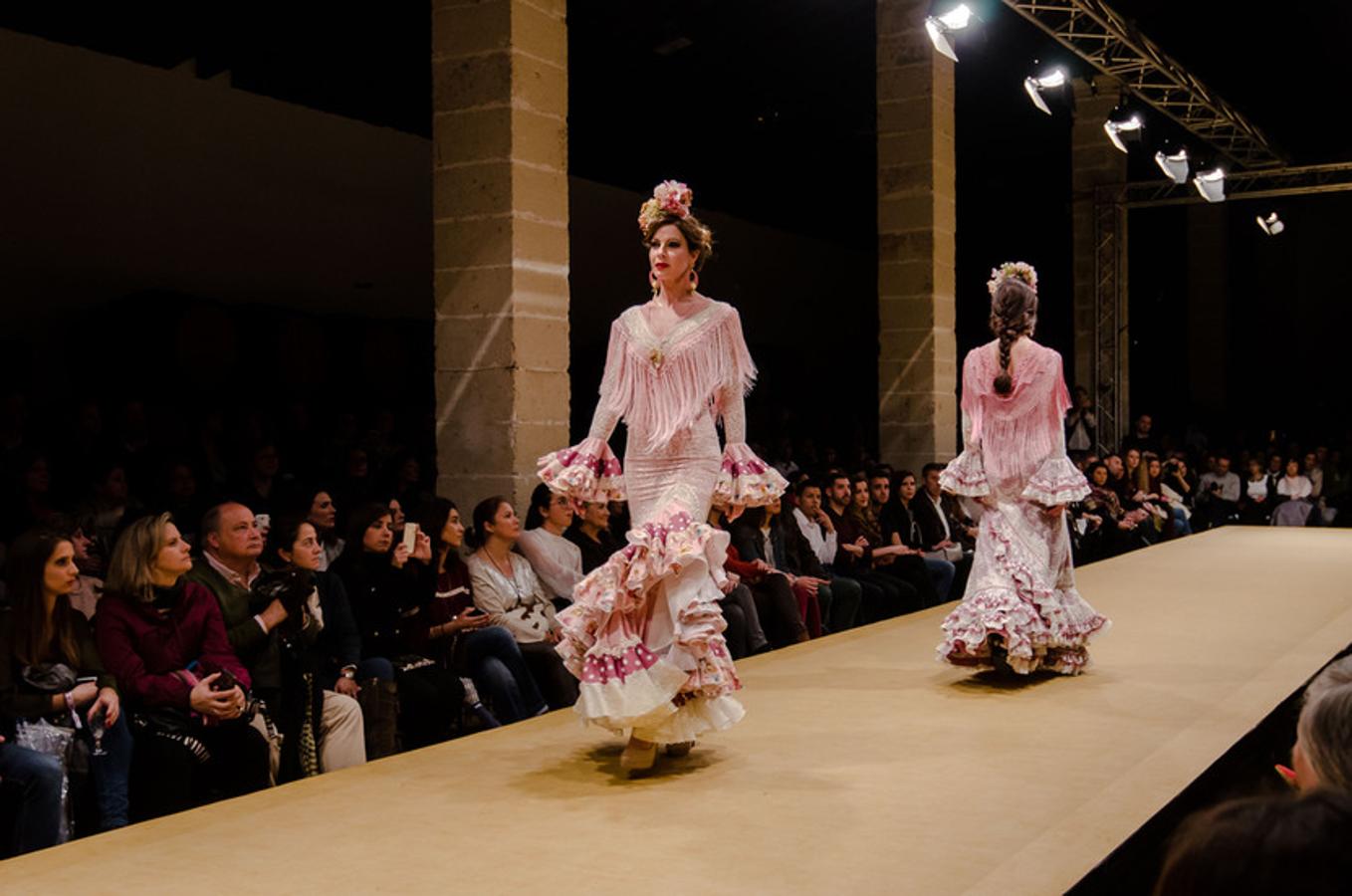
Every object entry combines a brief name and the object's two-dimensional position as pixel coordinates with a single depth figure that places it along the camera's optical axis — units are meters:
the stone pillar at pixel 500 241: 5.94
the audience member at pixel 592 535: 5.23
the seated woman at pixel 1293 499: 11.79
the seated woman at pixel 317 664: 3.75
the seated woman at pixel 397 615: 4.14
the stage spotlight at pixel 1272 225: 14.91
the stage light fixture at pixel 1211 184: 12.01
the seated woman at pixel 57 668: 3.14
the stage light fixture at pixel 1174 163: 11.77
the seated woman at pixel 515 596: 4.59
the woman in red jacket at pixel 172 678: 3.32
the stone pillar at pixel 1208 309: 16.58
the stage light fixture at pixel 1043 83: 9.82
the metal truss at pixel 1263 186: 12.12
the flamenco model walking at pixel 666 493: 3.32
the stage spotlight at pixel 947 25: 8.13
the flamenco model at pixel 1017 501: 4.36
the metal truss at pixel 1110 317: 13.25
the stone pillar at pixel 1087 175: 13.63
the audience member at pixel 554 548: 4.96
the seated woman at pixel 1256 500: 12.05
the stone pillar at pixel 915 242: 9.48
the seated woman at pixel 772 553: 5.93
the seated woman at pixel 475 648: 4.33
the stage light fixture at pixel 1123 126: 10.41
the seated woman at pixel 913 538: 7.29
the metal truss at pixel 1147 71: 9.95
